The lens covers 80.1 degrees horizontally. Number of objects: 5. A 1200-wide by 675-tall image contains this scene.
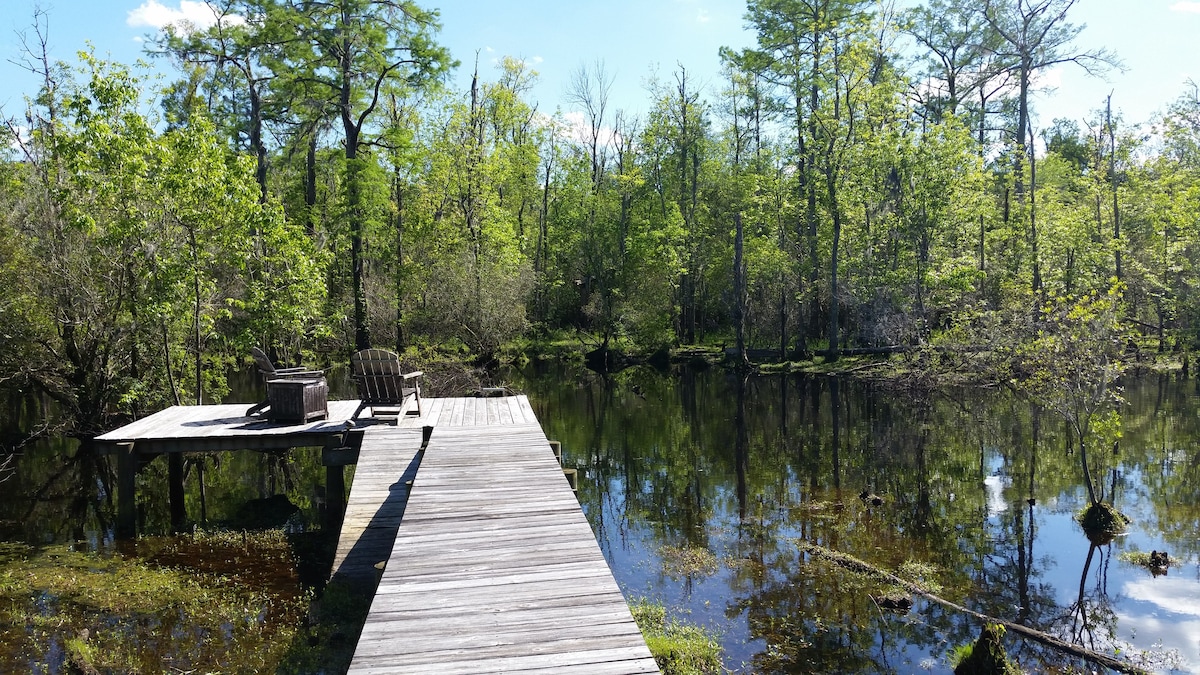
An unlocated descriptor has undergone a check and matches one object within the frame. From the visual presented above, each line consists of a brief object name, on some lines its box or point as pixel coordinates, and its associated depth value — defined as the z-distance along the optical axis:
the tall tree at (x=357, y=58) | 22.06
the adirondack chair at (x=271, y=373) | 10.72
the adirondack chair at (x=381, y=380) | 10.86
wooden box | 10.65
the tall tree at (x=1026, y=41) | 29.86
